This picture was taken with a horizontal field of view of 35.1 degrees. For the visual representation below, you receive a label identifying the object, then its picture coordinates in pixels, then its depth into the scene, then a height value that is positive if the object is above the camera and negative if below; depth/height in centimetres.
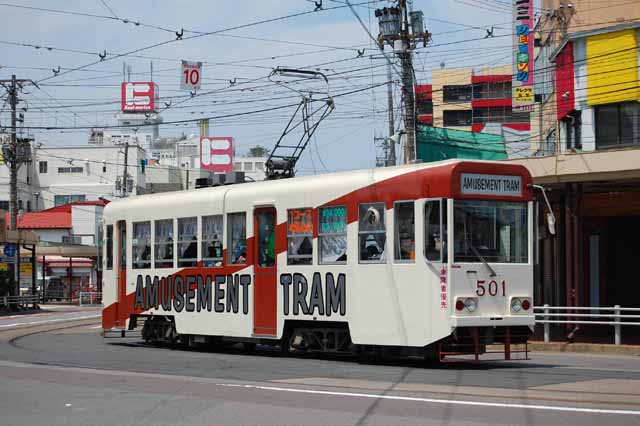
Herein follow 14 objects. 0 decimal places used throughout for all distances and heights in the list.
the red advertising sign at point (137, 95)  7788 +1264
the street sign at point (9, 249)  4978 +32
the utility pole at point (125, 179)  6041 +452
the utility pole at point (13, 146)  5497 +597
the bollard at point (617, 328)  2103 -163
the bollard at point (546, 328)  2228 -172
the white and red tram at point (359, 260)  1616 -14
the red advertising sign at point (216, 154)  7450 +741
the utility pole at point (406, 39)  3062 +687
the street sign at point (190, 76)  4056 +722
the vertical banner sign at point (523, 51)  3791 +760
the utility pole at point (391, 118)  4340 +583
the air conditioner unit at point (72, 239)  7838 +124
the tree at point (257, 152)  13375 +1364
